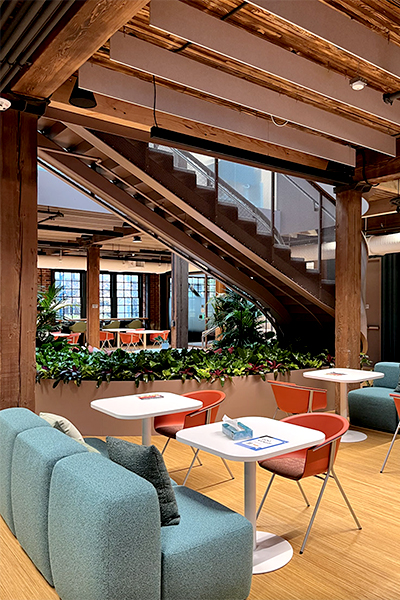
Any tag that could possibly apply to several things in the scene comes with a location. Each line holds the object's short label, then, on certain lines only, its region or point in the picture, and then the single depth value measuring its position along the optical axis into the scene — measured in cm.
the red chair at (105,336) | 1619
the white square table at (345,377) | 533
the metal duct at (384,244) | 882
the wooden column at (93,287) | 1240
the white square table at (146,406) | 386
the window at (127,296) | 1941
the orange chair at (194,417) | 429
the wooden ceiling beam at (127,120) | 467
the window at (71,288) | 1803
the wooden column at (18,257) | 406
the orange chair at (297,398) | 518
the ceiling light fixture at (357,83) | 417
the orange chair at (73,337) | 1404
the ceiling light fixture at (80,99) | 437
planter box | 578
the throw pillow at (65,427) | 339
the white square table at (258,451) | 281
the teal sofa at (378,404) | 613
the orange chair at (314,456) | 327
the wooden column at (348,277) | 661
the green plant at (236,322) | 918
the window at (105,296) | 1895
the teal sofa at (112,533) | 216
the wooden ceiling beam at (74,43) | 280
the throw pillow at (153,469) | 249
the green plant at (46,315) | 761
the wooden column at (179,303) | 1020
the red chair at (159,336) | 1610
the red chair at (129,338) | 1562
